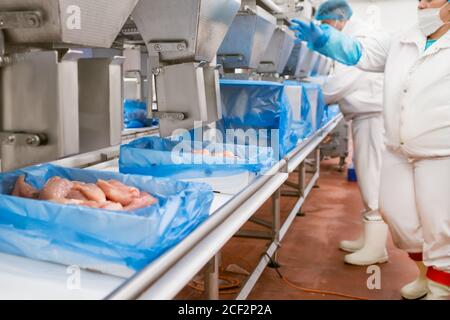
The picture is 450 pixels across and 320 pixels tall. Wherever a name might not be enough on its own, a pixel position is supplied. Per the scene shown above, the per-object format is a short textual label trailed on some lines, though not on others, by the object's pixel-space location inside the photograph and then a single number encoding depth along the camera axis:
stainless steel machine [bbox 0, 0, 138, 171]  1.09
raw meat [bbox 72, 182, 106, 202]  1.26
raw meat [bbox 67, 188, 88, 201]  1.27
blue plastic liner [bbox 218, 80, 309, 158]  2.52
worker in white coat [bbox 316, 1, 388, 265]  3.52
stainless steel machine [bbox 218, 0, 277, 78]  2.50
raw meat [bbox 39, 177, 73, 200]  1.24
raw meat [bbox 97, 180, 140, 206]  1.29
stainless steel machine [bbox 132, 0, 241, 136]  1.64
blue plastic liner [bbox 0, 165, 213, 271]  1.05
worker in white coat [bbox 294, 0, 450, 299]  2.34
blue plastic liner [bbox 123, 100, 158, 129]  3.17
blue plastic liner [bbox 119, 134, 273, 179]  1.77
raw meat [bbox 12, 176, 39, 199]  1.28
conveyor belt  0.98
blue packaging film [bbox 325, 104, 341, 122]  4.71
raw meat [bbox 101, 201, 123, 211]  1.20
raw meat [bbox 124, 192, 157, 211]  1.24
